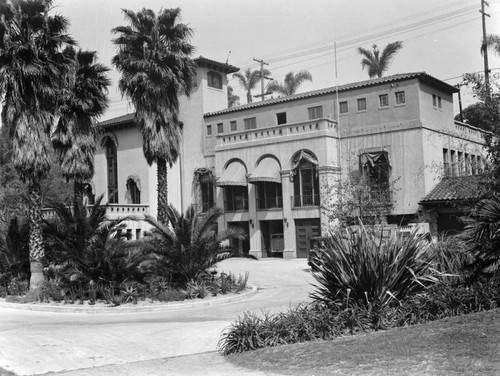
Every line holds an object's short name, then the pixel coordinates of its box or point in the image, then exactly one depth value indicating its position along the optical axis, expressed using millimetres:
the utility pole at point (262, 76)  61156
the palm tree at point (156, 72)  26812
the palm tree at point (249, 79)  61500
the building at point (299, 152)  36031
